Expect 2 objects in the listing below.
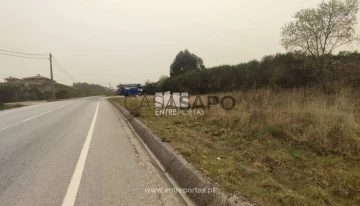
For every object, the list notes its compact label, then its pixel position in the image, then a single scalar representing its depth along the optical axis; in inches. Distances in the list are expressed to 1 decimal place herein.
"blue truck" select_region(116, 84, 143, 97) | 1759.4
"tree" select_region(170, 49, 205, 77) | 2881.4
